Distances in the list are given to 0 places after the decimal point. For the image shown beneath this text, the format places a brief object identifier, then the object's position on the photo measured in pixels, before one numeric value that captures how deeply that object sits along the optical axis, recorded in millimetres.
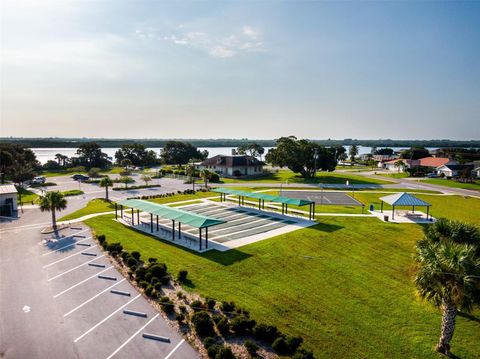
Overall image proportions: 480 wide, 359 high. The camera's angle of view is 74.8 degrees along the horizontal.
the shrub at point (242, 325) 16031
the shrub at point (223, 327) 16109
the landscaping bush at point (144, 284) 20556
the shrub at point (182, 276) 21578
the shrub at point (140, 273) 21703
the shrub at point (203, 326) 15883
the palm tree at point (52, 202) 33625
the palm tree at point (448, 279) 13859
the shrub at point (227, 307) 17734
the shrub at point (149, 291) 19728
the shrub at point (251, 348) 14569
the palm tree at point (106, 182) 51000
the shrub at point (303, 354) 13734
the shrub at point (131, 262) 23656
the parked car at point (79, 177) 75269
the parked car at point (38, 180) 68700
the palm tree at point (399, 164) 108000
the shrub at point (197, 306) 18047
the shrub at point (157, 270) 21906
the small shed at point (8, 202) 41875
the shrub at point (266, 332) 15484
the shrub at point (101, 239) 29103
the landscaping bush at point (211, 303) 18000
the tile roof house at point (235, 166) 86375
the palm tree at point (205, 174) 63800
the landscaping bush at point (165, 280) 21134
